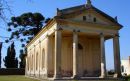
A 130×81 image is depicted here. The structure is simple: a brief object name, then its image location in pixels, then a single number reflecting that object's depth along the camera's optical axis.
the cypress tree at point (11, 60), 38.18
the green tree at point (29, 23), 33.45
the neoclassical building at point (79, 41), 16.02
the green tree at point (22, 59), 35.01
